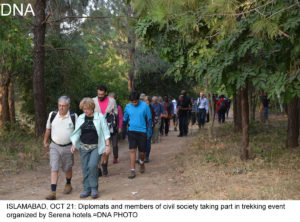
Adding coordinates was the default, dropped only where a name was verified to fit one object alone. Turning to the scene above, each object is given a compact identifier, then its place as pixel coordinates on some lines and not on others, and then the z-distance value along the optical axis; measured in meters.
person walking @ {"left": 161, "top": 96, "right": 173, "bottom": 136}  16.41
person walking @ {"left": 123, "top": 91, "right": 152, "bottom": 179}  7.90
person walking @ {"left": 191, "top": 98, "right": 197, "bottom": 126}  21.38
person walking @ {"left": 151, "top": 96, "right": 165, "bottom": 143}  12.93
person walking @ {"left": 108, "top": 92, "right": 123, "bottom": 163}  9.29
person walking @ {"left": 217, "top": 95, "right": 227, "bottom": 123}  20.50
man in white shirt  6.32
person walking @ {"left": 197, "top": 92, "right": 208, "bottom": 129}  16.67
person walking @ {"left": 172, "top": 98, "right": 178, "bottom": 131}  19.71
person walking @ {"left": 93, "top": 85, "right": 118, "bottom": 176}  8.10
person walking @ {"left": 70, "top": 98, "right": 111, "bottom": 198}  6.25
